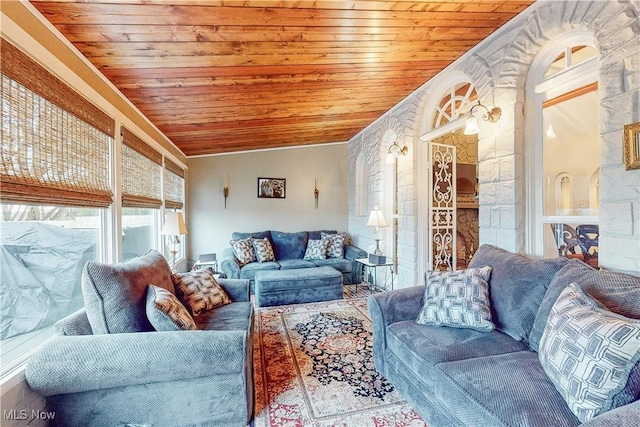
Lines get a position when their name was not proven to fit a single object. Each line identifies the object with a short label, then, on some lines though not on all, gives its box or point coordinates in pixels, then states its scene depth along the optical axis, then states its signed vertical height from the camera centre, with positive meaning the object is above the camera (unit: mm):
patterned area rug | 1729 -1218
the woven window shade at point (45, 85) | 1374 +742
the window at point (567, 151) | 1896 +435
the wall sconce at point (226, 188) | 5324 +486
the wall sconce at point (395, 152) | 3682 +816
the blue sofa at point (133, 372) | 1442 -813
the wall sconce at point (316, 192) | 5742 +430
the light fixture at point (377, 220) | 4027 -102
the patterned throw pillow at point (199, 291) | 2283 -645
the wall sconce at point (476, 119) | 2371 +793
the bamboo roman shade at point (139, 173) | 2682 +448
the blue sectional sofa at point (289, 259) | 4290 -768
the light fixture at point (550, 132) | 2188 +610
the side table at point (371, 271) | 4036 -978
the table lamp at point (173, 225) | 3096 -114
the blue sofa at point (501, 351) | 1122 -755
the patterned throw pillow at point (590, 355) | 1016 -560
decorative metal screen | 3600 +68
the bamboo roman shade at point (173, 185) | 3976 +448
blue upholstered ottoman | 3723 -974
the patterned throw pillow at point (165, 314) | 1676 -596
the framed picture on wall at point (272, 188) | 5484 +499
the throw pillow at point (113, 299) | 1618 -494
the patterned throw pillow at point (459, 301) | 1795 -586
